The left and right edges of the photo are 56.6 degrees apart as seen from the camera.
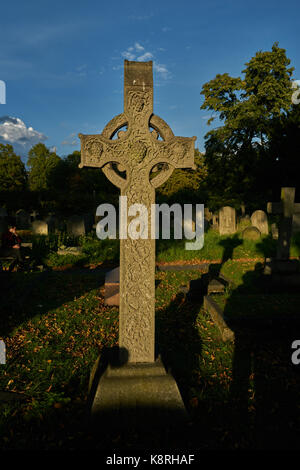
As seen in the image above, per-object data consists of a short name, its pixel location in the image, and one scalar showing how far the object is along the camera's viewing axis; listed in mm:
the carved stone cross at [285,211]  7711
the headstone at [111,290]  6359
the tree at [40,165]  39094
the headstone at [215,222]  19336
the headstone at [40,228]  16578
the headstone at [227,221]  16234
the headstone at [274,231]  14688
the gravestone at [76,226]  14547
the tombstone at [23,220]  23516
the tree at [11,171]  38625
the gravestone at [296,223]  16169
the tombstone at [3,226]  9414
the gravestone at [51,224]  17906
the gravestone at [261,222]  16406
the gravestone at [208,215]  23734
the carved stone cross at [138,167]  3025
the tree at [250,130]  21375
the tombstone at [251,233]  14477
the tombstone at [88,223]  15586
